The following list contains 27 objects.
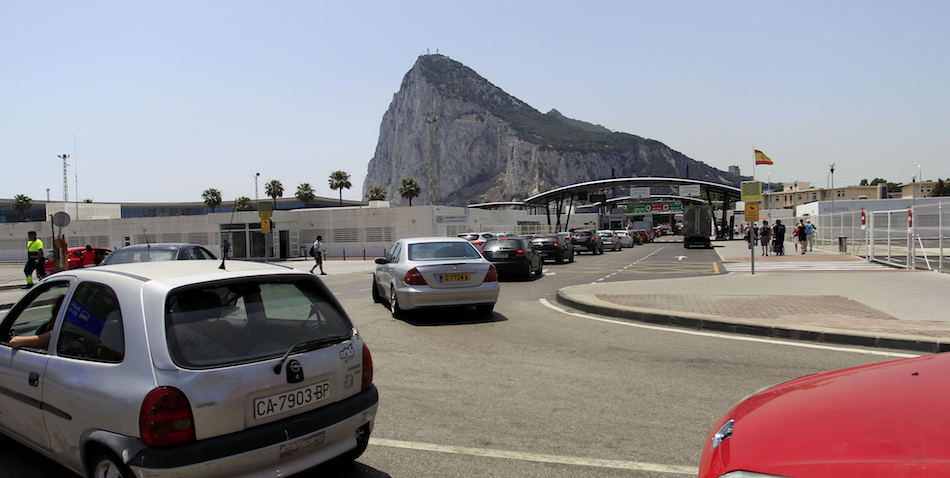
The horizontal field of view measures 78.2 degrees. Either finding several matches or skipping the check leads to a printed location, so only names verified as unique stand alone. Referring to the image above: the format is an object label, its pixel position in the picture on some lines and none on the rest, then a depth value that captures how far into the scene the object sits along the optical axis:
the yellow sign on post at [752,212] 18.78
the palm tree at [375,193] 84.50
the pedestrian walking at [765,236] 31.16
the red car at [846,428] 1.93
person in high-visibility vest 19.78
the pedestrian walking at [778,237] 30.98
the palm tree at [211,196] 85.44
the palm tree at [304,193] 88.44
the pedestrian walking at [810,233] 36.06
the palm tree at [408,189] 80.94
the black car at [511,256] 18.86
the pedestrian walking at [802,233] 32.50
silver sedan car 10.37
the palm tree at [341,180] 89.31
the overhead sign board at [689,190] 69.81
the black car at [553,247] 29.05
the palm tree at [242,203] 98.45
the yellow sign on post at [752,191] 18.03
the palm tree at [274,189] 85.75
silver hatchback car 3.02
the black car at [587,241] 39.75
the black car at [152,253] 12.92
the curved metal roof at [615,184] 64.62
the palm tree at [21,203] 85.50
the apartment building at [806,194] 105.81
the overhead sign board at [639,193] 73.50
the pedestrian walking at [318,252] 27.35
